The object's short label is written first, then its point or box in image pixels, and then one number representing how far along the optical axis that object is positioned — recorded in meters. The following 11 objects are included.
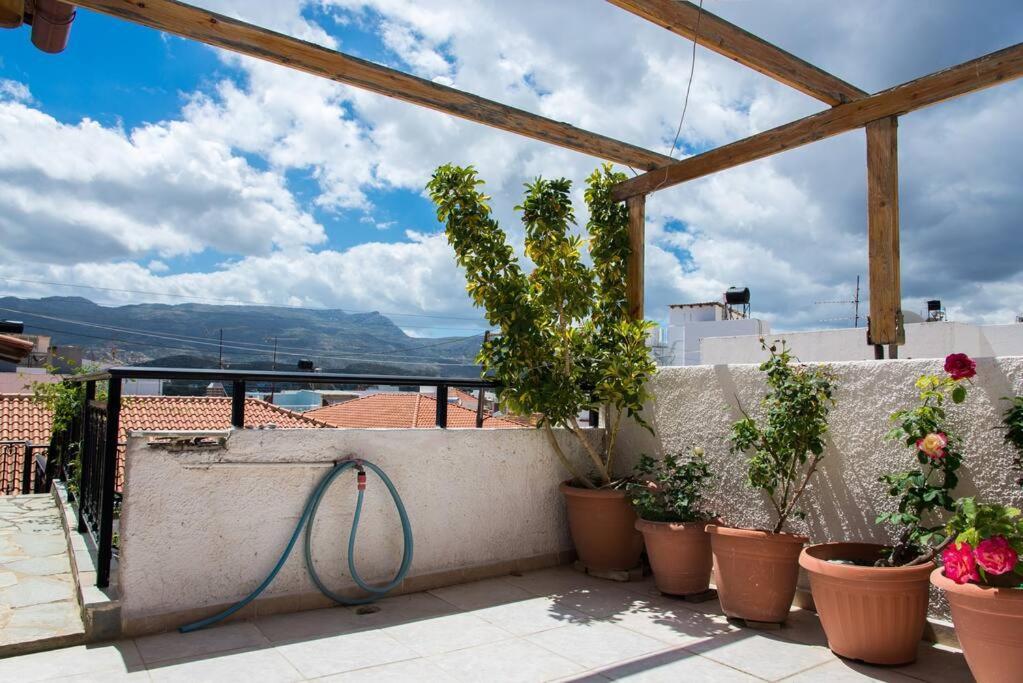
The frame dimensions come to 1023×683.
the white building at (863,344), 11.27
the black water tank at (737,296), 18.19
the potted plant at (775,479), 3.11
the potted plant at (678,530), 3.53
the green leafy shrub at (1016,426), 2.60
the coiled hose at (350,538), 3.18
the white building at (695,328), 17.16
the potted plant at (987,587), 2.14
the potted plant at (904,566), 2.61
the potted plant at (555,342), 3.93
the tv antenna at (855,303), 18.14
